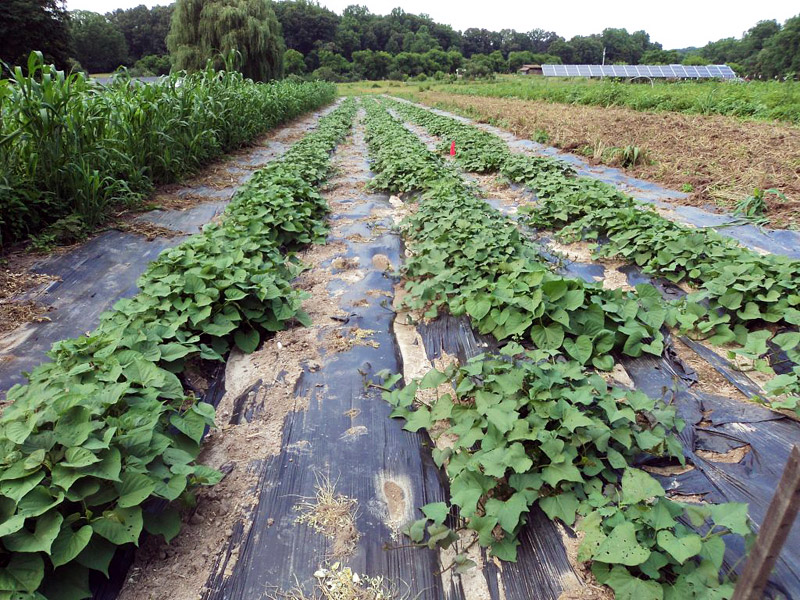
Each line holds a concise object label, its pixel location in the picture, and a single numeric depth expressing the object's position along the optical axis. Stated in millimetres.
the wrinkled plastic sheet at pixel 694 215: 3990
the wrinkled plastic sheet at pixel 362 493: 1550
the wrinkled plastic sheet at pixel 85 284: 2762
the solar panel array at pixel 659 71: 33438
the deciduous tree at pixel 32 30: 25125
